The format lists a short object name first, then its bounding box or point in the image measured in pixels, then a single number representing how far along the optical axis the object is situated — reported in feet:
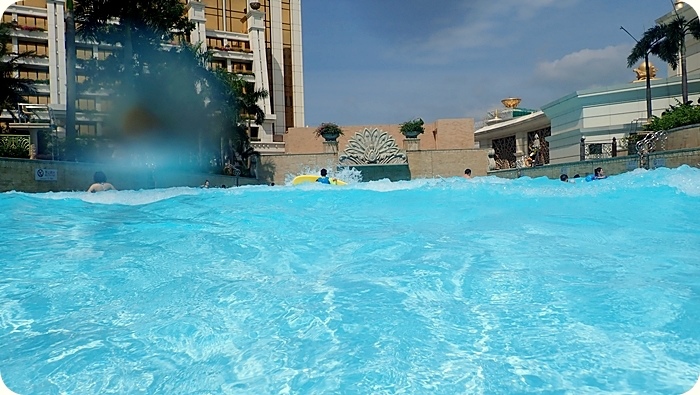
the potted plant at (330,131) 94.48
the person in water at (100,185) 36.42
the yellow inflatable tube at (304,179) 61.70
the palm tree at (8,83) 78.69
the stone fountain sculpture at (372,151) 92.48
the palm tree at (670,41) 73.51
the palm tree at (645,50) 74.49
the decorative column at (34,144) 58.97
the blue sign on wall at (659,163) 51.29
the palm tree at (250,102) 97.60
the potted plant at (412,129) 94.94
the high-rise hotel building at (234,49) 118.32
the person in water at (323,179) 53.42
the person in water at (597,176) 47.53
